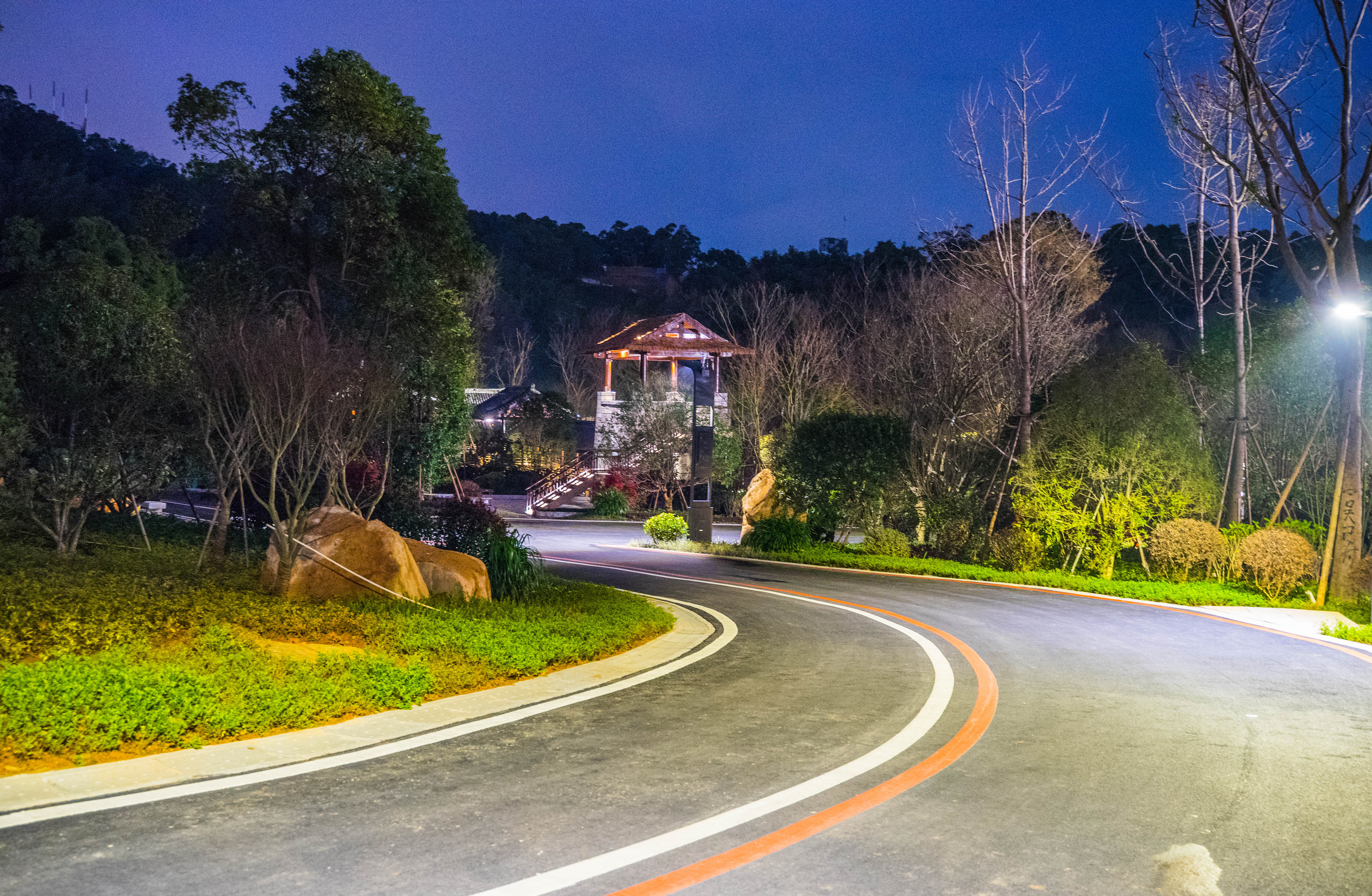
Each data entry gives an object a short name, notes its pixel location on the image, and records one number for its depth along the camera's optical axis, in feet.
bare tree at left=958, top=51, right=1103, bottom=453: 70.03
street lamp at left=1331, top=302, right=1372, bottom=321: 37.93
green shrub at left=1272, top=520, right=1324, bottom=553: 58.08
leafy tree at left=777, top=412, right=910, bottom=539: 77.66
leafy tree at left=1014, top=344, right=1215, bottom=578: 60.39
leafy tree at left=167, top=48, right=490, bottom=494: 58.80
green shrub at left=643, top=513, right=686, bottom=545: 86.07
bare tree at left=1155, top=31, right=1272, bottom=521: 61.46
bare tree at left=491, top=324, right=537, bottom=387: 196.34
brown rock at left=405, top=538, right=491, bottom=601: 40.16
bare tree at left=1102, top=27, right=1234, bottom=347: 63.05
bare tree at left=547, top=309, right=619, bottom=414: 198.08
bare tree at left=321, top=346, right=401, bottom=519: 46.26
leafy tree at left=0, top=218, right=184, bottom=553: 43.37
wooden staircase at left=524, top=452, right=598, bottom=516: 132.57
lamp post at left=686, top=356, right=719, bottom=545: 83.35
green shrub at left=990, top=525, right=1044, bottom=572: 63.67
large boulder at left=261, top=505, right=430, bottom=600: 37.22
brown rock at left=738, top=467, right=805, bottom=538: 82.48
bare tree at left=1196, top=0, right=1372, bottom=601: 48.70
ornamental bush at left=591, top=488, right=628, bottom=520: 123.95
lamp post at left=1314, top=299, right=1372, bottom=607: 50.08
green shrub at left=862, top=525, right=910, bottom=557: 72.74
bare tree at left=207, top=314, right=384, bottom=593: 40.19
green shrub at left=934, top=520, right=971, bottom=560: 70.95
